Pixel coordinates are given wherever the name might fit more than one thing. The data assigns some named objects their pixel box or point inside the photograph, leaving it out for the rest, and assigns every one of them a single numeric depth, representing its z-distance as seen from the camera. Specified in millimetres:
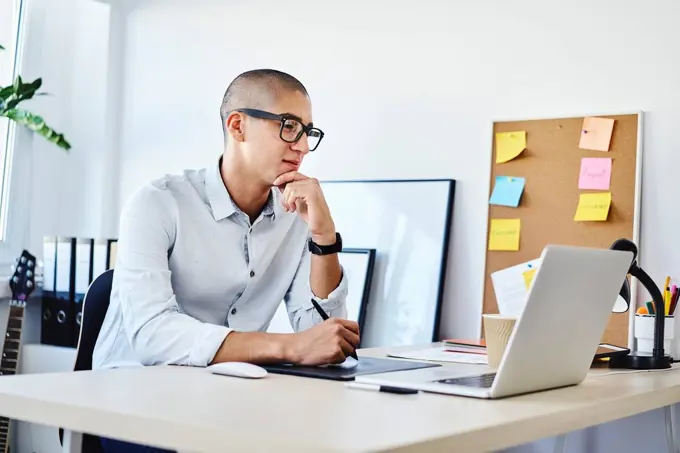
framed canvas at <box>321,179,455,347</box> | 2561
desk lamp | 1837
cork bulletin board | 2299
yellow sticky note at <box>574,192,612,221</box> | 2326
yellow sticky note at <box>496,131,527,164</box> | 2477
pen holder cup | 2029
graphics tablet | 1439
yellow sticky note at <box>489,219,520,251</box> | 2469
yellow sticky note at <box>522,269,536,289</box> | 2432
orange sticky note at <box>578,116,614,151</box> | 2342
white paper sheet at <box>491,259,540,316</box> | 2443
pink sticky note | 2340
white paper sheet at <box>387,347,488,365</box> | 1786
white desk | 918
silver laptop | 1229
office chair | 1858
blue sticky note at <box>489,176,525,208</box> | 2469
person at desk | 1781
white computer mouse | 1374
